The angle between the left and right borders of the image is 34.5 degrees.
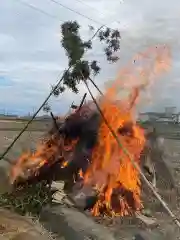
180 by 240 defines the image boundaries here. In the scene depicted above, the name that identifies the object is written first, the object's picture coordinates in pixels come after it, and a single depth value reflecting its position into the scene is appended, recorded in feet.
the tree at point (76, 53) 23.70
